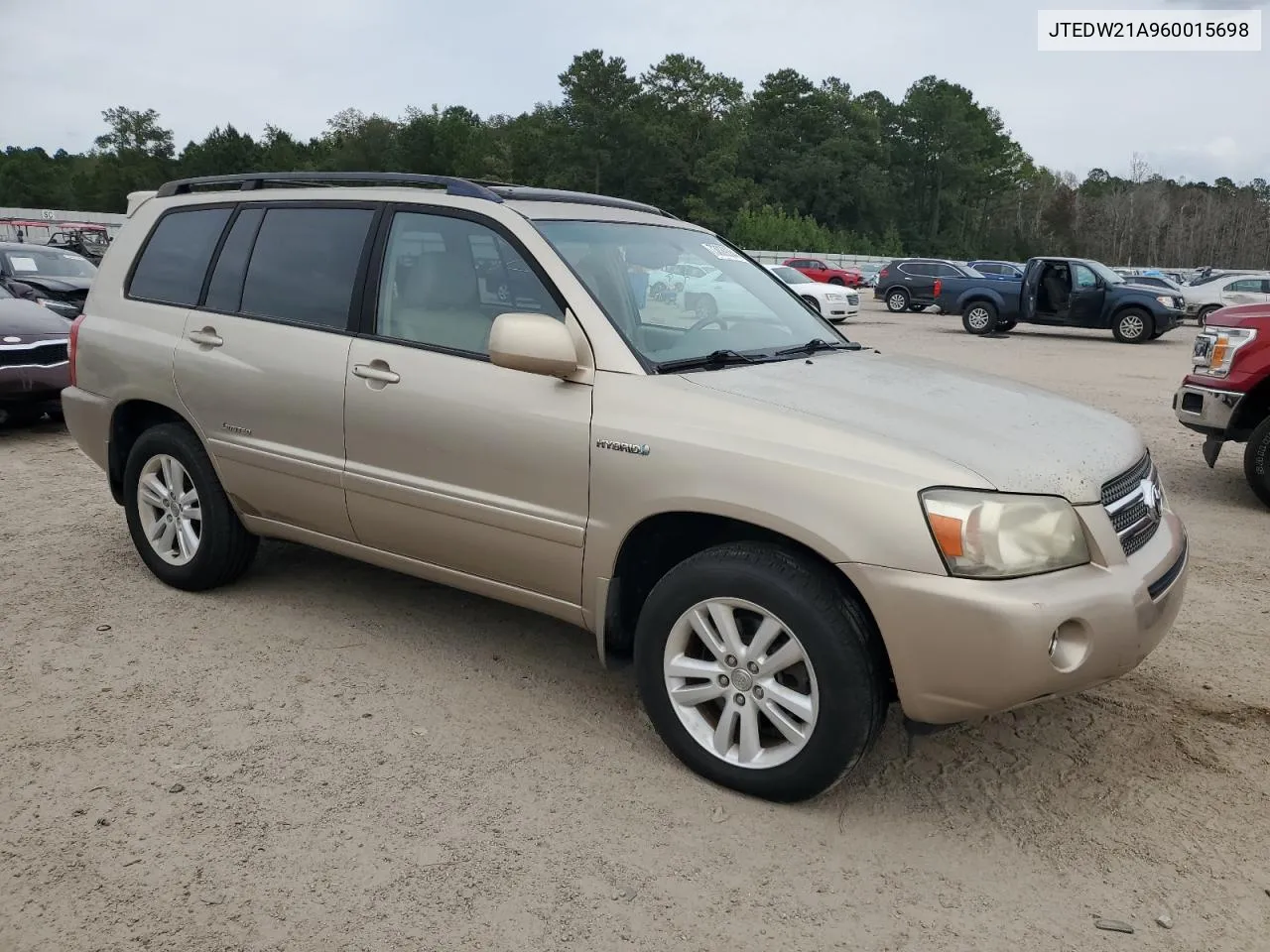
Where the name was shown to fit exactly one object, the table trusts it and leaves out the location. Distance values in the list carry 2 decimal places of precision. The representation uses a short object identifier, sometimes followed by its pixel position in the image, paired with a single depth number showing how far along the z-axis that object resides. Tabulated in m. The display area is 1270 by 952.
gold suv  2.81
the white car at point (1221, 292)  24.78
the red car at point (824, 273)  41.38
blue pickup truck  21.17
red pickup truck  6.59
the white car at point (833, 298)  24.09
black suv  29.92
